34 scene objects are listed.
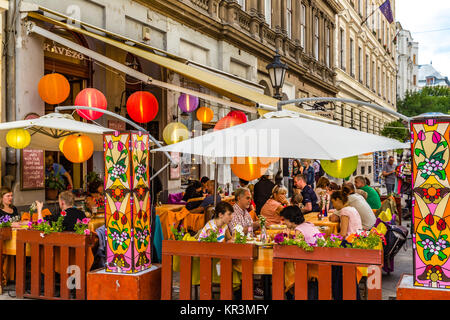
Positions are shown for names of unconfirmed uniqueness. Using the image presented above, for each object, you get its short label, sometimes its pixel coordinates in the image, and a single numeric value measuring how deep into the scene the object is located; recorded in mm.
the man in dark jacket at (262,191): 10938
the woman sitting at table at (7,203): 7504
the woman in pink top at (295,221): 5566
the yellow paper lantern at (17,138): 7465
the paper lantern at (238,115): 9766
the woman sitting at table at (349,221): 6891
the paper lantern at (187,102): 11977
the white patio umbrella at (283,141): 4773
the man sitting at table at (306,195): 9789
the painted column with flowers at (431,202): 4277
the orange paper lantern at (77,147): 7832
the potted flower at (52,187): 9820
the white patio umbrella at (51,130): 7011
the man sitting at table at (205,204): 9695
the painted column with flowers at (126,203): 5273
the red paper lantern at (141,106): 9492
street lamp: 11969
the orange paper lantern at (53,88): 8562
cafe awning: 8711
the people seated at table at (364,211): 7551
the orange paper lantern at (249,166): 6871
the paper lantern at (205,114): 11961
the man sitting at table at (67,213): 6344
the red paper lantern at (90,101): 8391
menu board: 9164
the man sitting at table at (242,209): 7277
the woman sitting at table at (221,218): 5703
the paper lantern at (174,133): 10008
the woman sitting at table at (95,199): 8484
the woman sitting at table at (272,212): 8469
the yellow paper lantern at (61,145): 8283
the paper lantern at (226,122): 9352
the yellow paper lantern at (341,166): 7996
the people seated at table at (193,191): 11055
